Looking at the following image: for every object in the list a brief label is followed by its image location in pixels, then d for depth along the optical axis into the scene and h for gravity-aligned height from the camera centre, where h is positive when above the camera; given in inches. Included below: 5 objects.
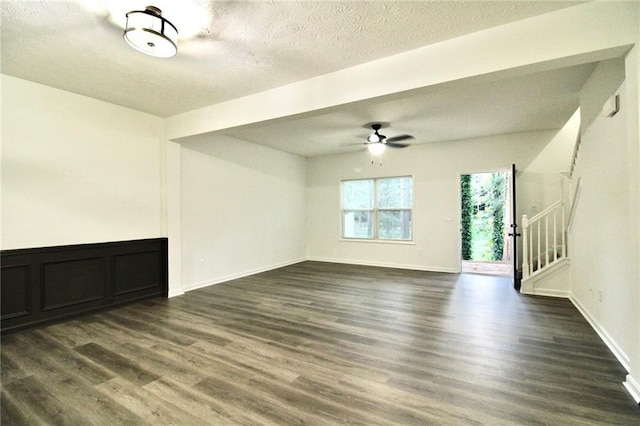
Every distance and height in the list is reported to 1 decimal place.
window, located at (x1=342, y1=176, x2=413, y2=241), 265.7 +5.8
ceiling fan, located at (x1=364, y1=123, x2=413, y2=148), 183.2 +50.3
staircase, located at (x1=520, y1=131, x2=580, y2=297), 170.2 -25.1
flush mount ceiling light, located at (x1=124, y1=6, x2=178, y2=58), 78.8 +52.4
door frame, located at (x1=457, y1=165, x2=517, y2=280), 226.2 +15.9
